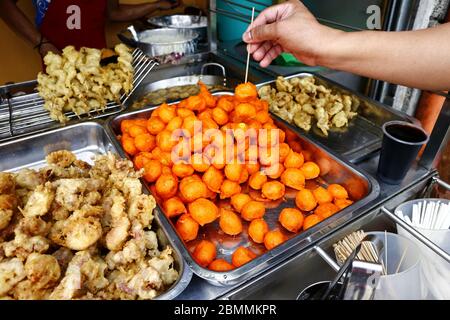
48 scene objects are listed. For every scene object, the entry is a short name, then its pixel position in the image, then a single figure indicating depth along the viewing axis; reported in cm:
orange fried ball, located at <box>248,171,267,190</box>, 50
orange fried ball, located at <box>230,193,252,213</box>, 46
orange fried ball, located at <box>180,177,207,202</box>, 46
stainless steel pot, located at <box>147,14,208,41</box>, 104
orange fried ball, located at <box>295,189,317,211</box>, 47
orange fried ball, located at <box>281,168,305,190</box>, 50
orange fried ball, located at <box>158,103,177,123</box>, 53
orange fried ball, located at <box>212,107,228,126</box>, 54
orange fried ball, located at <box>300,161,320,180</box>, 52
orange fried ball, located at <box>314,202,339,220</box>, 45
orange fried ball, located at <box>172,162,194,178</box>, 48
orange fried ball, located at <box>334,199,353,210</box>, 46
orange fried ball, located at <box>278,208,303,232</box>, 44
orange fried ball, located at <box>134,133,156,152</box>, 52
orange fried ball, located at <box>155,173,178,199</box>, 46
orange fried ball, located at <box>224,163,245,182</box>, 47
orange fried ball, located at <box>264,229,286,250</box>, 41
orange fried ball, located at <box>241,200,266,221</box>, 45
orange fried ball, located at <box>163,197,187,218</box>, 44
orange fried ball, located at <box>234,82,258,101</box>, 55
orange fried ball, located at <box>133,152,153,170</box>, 49
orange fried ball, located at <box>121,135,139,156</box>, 52
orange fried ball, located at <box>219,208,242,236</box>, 44
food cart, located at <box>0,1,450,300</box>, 37
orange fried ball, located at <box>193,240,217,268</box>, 40
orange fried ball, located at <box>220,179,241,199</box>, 48
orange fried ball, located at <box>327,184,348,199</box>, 48
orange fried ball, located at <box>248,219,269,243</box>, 43
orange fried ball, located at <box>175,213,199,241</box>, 43
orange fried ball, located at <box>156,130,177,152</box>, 50
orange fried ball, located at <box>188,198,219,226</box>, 44
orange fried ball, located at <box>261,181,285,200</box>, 48
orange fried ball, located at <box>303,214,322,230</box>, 44
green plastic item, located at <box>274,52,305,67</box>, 87
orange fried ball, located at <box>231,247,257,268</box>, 39
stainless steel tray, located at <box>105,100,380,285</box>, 36
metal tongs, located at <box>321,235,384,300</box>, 26
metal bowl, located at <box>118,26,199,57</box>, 81
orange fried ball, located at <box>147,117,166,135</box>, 53
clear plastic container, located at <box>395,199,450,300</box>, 38
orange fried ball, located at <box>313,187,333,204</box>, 47
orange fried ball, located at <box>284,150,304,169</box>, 51
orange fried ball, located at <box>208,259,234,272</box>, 38
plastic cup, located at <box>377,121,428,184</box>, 45
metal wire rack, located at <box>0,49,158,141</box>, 58
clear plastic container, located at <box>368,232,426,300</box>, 34
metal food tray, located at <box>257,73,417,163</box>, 59
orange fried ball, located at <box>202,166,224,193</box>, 47
